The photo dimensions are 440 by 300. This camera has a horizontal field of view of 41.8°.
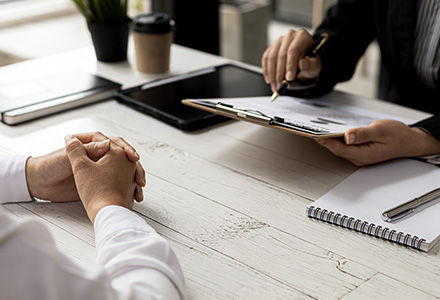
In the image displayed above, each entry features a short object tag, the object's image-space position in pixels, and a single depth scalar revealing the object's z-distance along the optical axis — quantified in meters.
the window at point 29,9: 3.26
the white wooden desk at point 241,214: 0.79
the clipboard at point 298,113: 1.07
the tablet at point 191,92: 1.28
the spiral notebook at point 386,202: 0.88
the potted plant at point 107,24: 1.59
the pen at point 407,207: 0.91
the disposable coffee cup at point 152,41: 1.51
